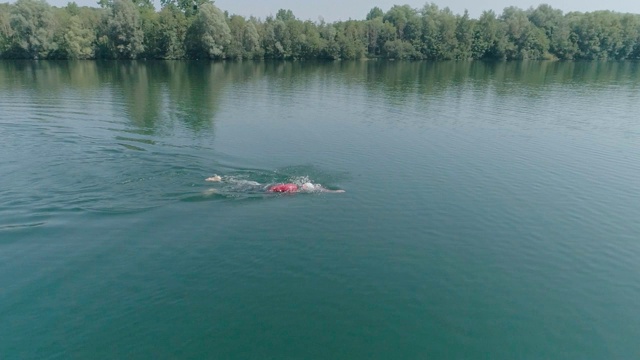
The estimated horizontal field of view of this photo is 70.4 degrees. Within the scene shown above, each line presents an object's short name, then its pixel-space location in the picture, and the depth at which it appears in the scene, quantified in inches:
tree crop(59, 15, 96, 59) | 4212.6
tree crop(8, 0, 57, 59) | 4037.9
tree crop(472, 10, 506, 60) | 5329.7
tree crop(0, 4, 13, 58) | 4079.7
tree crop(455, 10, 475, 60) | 5349.4
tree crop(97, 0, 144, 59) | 4345.5
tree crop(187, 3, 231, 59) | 4576.8
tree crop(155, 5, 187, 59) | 4608.8
